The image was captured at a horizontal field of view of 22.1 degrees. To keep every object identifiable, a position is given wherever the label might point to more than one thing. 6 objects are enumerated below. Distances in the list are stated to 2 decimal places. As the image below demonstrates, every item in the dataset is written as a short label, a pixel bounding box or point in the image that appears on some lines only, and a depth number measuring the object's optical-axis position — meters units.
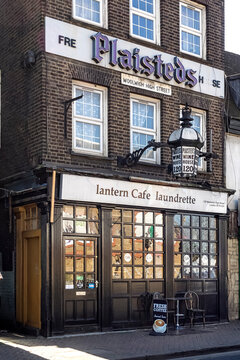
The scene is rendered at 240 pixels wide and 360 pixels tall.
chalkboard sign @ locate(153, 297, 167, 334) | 13.95
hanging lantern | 14.07
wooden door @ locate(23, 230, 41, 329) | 14.02
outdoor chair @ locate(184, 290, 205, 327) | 15.52
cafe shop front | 13.86
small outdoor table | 15.16
